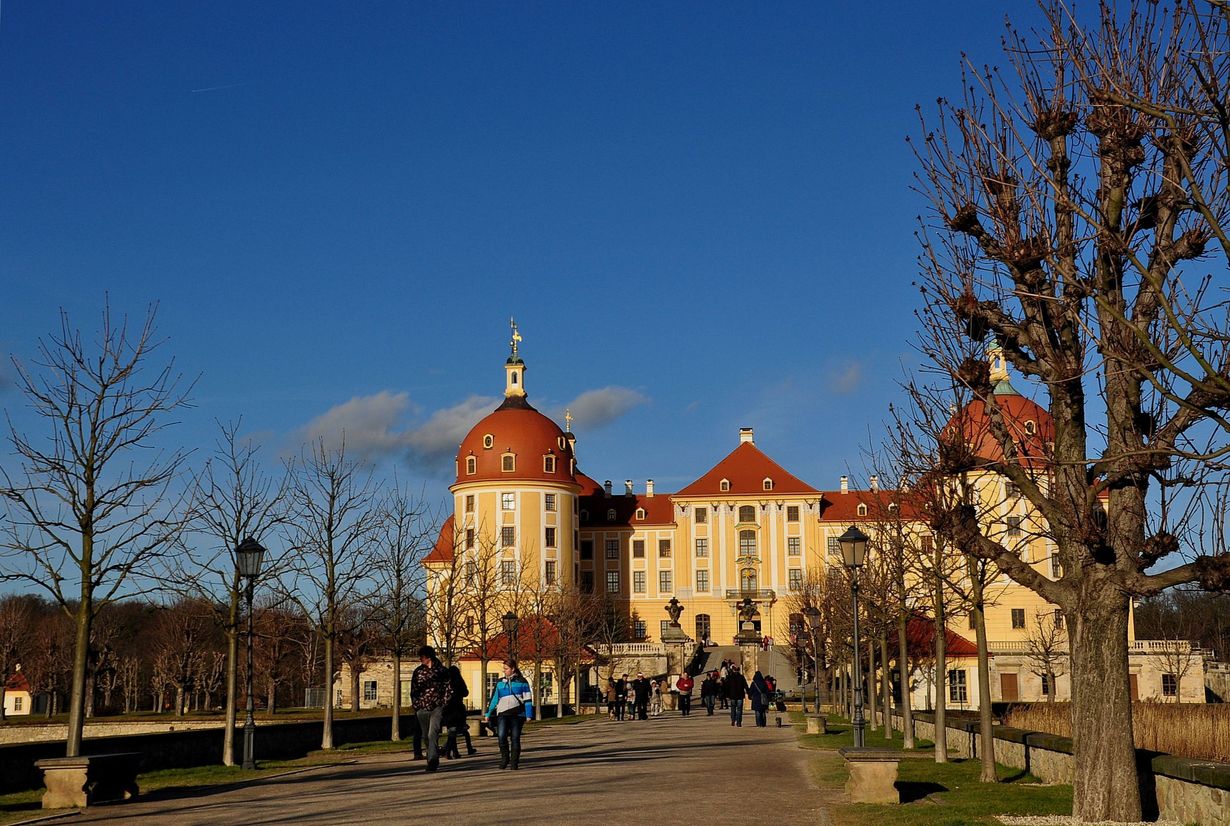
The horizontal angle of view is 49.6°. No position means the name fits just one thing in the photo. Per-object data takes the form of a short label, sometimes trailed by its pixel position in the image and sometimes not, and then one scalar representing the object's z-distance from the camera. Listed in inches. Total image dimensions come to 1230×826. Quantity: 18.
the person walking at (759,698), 1456.7
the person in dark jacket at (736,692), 1441.9
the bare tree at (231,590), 913.5
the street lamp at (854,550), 818.8
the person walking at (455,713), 873.5
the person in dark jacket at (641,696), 1839.3
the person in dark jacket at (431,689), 815.5
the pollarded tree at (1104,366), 521.7
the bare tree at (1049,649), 3006.9
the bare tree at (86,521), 740.6
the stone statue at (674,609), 3415.4
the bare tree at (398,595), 1393.9
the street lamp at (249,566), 864.9
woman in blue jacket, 816.1
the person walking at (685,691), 1993.1
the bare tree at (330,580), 1149.4
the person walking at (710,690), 1990.5
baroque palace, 3656.5
